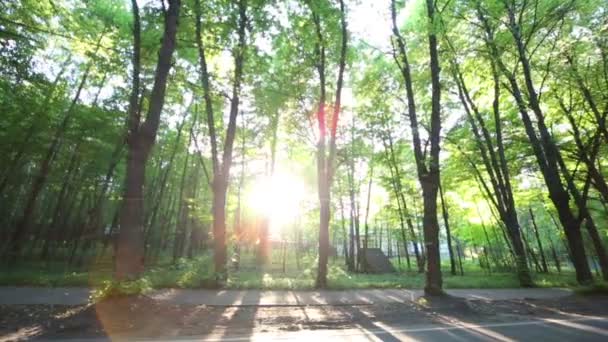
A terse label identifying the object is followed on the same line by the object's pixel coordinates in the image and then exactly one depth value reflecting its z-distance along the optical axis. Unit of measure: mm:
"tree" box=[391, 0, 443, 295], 9914
